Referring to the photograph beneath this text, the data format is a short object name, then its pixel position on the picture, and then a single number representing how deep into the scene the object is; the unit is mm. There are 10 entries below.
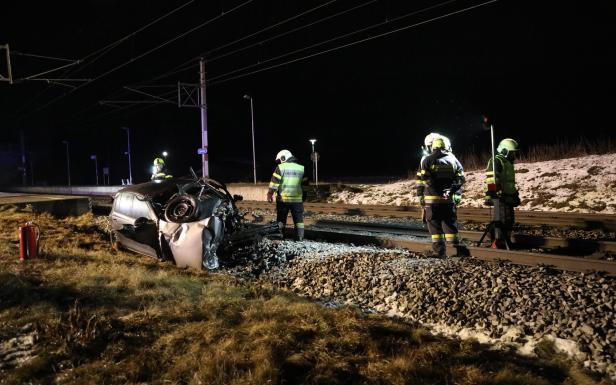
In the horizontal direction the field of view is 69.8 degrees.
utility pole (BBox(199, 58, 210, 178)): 21609
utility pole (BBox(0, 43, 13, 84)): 12078
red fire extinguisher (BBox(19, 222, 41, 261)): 7418
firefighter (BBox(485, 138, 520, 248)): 7844
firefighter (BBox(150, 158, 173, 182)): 11703
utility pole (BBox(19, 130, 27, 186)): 48562
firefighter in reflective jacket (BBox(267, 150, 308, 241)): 8867
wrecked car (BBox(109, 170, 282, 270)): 7039
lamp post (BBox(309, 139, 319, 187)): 22891
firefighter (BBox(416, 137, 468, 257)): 7109
